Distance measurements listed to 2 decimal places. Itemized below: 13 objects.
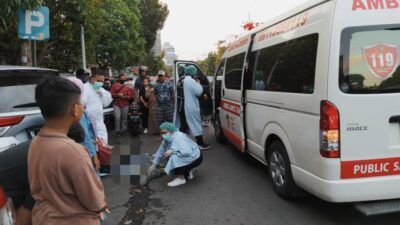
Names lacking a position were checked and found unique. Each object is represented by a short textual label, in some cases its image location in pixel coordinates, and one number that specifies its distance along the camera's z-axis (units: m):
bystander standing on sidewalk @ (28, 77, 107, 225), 1.80
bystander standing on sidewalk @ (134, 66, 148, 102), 10.41
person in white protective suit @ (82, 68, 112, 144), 5.41
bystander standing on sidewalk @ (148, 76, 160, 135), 9.91
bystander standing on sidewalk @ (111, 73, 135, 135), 9.80
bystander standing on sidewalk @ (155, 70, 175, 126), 9.55
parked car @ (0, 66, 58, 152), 4.25
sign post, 6.90
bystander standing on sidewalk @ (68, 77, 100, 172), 4.55
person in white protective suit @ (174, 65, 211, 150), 7.62
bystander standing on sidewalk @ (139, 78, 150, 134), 10.16
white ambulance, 3.48
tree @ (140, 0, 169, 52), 35.53
